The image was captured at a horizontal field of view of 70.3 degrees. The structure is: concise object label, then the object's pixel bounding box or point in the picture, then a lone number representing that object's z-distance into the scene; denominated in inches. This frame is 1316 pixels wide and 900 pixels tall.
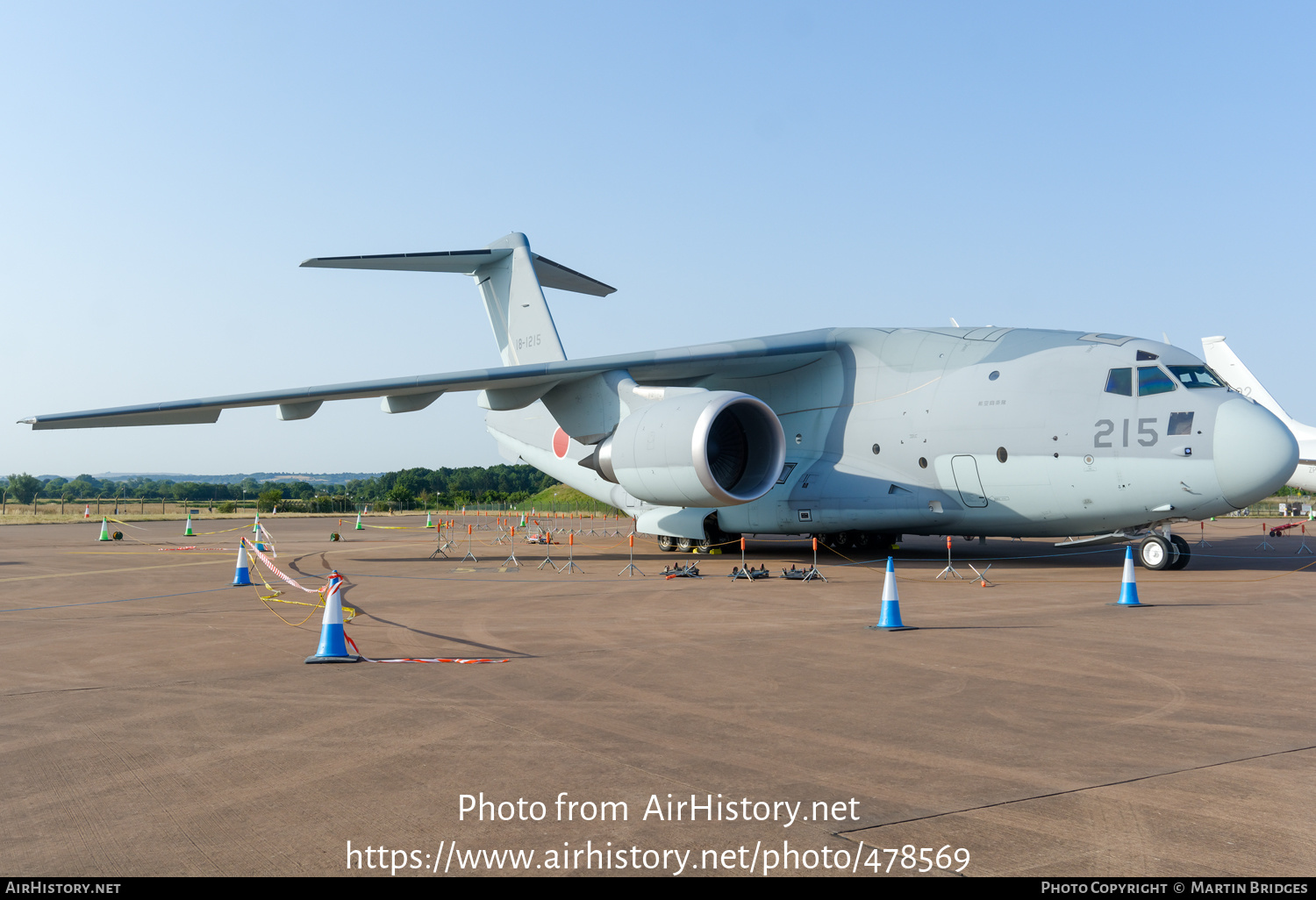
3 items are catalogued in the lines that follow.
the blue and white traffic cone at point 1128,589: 407.5
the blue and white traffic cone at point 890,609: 346.0
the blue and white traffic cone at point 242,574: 534.3
